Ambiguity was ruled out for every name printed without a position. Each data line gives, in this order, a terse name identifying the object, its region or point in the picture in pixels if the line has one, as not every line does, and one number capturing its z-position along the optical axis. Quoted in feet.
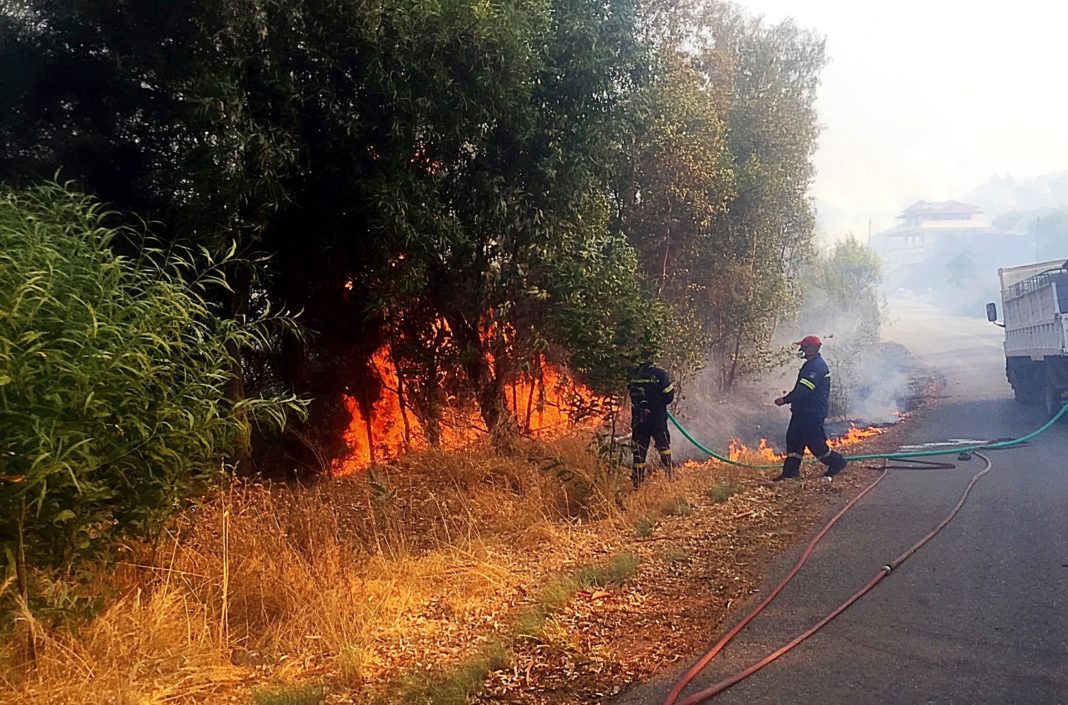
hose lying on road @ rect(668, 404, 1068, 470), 33.55
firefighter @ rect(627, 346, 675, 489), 29.94
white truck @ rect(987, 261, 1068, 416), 42.91
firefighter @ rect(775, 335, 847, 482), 30.63
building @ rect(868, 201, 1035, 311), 242.78
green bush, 11.09
